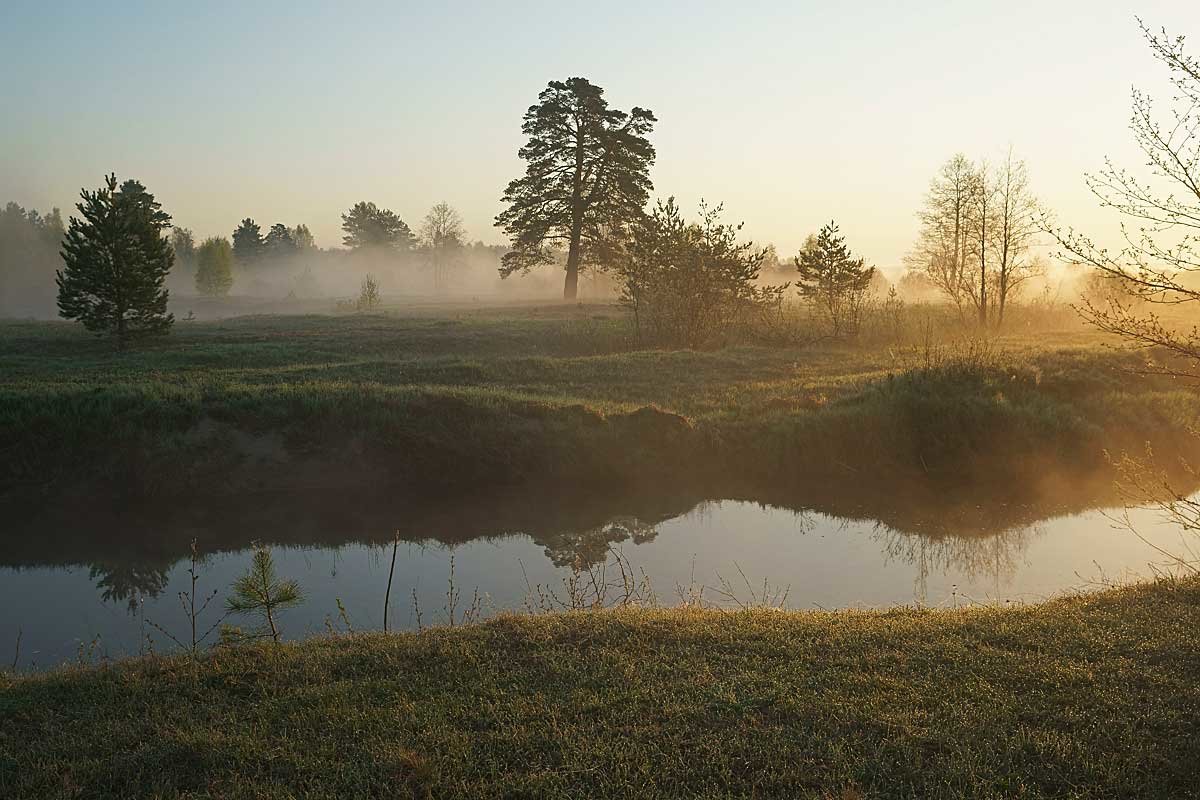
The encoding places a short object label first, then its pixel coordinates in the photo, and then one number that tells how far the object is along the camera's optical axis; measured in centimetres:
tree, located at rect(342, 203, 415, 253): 9231
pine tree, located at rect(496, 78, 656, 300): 4331
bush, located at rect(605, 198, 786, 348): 2847
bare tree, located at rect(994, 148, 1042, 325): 3584
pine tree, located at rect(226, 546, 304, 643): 645
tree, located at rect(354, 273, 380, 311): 4722
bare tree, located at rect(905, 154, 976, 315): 3797
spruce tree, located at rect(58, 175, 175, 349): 2459
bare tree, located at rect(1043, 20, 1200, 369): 612
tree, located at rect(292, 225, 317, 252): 11212
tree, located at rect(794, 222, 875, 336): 3197
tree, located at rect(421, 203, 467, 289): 9025
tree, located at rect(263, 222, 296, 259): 9856
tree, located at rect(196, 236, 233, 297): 6969
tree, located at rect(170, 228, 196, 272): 9500
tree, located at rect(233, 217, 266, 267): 9406
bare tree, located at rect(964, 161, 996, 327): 3669
